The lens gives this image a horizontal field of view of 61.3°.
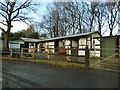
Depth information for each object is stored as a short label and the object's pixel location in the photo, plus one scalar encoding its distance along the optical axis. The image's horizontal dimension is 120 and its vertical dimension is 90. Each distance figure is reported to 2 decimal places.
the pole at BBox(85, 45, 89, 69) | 6.05
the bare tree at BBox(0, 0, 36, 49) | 15.97
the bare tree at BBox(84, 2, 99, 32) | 21.96
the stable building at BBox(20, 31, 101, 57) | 12.80
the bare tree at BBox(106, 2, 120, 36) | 19.93
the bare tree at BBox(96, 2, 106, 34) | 21.39
